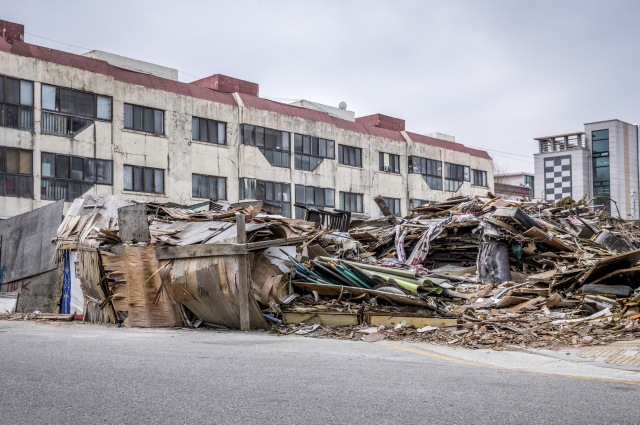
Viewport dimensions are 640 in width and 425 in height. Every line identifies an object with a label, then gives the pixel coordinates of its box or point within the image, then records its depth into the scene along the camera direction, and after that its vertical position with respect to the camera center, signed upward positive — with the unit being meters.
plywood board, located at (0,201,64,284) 17.39 -0.26
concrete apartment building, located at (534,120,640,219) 90.38 +10.15
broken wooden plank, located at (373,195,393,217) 25.53 +1.08
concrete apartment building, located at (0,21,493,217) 28.25 +5.06
